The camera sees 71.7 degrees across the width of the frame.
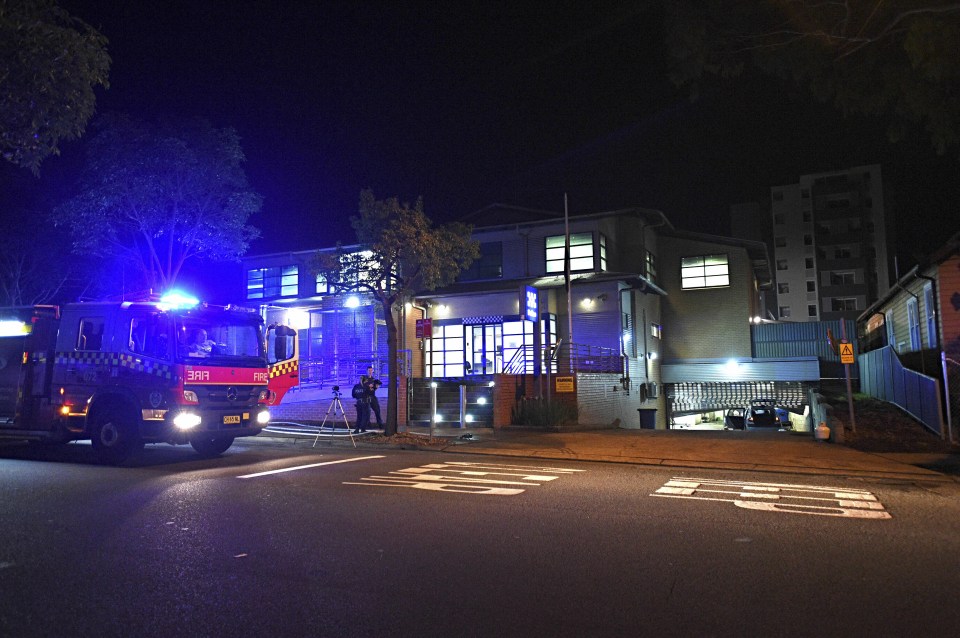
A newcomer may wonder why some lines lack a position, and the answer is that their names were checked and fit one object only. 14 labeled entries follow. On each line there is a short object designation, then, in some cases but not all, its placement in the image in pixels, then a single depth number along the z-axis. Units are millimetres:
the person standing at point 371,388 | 16844
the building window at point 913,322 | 19712
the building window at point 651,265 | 28578
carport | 29750
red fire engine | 11383
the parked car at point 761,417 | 25750
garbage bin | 24736
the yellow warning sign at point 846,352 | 14719
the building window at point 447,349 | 26953
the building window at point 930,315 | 17344
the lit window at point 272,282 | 30375
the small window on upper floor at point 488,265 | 27500
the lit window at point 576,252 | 25984
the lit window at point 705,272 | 29375
